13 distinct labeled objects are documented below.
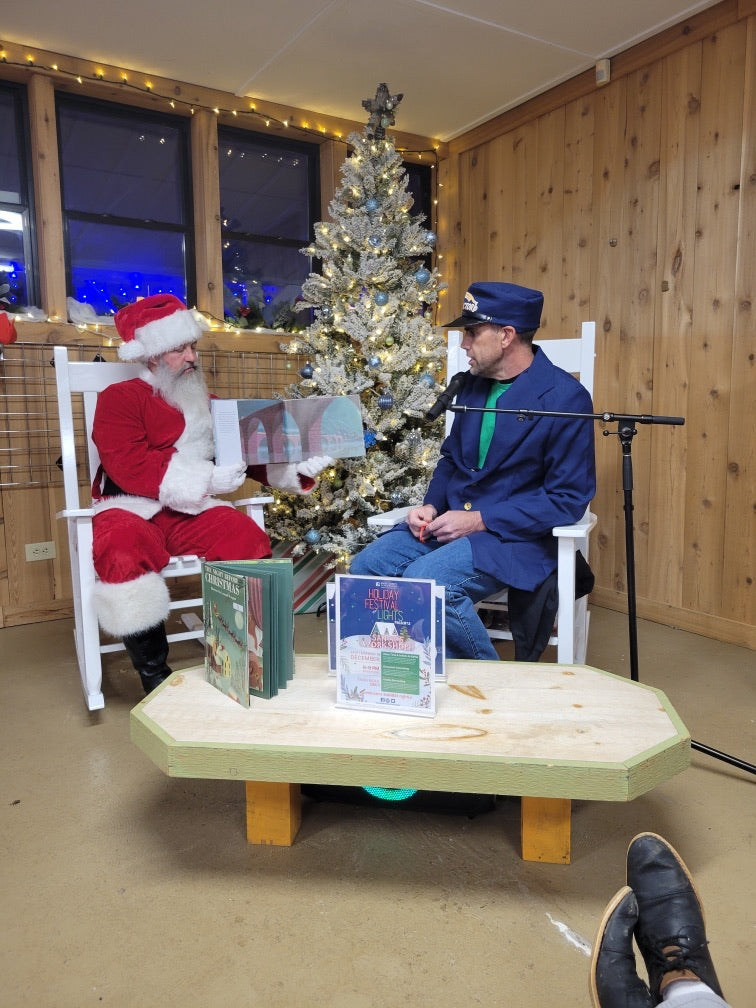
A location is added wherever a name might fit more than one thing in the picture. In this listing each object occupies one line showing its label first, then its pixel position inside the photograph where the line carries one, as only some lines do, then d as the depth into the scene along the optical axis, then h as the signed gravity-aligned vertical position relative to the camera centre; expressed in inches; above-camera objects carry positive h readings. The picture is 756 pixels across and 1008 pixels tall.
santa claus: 85.9 -4.9
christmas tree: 115.6 +13.9
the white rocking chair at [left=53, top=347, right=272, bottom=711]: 84.3 -10.7
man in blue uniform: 72.8 -6.1
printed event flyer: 53.9 -16.2
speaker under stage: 63.2 -32.5
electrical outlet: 120.1 -19.3
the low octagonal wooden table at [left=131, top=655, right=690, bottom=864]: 47.4 -21.5
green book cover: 57.0 -15.9
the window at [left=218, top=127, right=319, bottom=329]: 140.9 +41.7
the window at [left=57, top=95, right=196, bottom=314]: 127.8 +41.4
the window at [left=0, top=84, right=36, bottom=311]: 120.9 +38.6
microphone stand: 63.0 -5.6
